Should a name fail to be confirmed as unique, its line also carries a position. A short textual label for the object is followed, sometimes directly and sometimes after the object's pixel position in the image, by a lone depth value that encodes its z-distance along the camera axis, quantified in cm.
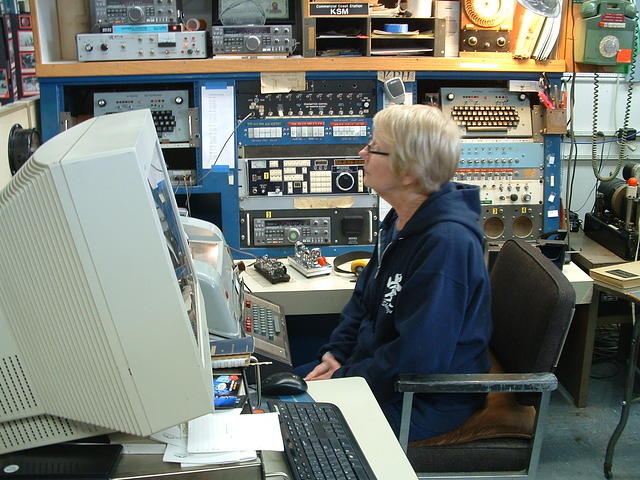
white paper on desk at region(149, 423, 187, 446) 110
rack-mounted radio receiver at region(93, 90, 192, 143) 288
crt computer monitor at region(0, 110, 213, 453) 85
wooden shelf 275
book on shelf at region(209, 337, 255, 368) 145
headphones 263
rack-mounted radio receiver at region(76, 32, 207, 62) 275
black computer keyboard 117
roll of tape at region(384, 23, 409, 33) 282
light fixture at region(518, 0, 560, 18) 262
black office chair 167
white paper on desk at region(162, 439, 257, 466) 105
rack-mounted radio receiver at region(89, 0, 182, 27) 278
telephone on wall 290
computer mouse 151
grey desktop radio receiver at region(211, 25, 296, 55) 280
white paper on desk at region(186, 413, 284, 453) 109
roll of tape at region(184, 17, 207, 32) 290
